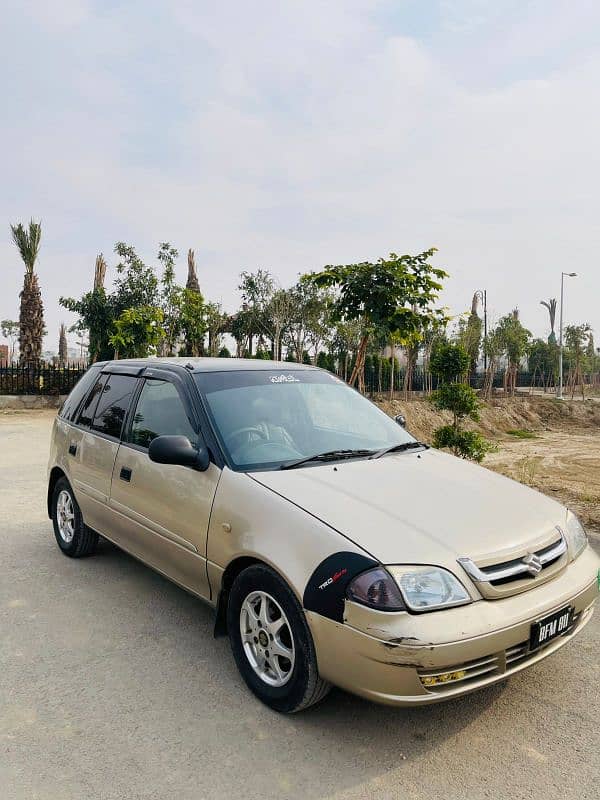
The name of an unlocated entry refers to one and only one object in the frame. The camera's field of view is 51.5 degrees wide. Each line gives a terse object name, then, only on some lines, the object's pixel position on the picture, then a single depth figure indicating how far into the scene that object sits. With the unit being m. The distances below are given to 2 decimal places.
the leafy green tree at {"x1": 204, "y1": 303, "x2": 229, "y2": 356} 28.05
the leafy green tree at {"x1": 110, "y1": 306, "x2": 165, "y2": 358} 20.45
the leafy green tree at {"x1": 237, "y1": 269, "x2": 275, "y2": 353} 29.83
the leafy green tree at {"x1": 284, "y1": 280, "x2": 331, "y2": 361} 29.28
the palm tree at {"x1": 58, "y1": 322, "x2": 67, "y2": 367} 71.95
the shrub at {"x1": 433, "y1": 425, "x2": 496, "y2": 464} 9.33
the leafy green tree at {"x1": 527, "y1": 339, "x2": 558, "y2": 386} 50.59
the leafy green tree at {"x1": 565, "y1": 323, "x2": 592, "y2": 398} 43.38
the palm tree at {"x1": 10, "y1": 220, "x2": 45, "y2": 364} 26.20
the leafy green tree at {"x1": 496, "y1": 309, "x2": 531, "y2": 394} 35.62
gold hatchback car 2.55
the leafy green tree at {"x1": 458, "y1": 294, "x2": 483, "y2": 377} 33.59
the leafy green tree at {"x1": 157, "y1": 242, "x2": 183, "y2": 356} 23.47
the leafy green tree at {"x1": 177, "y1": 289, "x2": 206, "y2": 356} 23.17
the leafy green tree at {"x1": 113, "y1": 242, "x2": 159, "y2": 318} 24.34
